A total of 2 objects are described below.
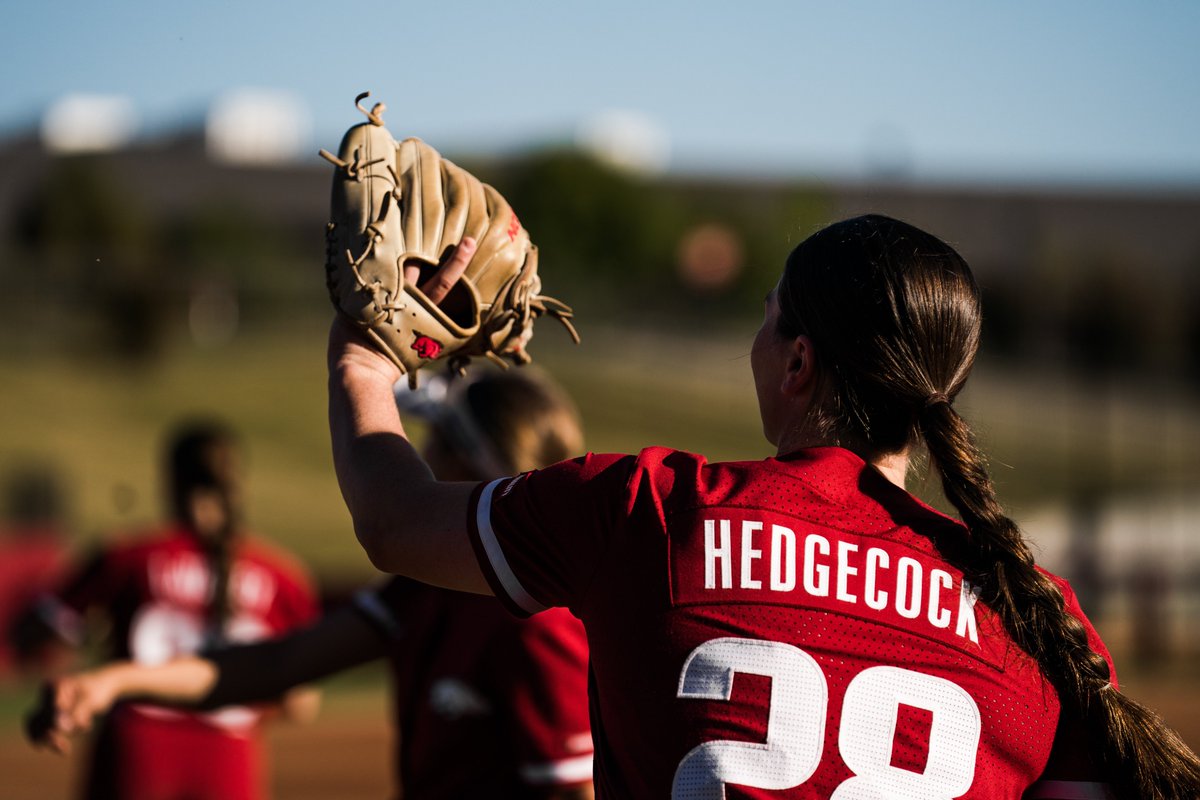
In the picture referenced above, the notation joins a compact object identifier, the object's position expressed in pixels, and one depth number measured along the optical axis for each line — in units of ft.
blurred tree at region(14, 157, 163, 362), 239.50
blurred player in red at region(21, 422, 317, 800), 31.12
